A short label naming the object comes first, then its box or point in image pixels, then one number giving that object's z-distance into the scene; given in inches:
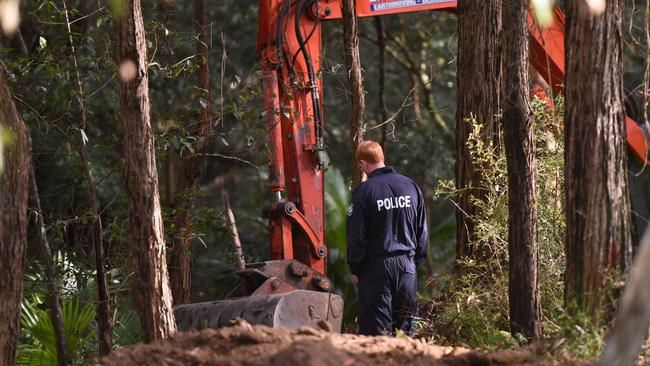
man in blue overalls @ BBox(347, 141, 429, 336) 770.2
